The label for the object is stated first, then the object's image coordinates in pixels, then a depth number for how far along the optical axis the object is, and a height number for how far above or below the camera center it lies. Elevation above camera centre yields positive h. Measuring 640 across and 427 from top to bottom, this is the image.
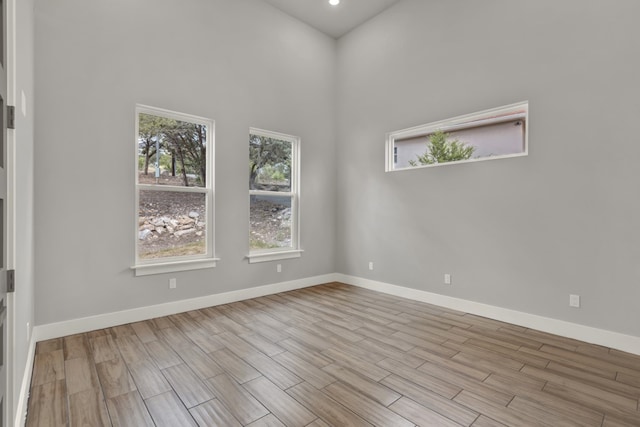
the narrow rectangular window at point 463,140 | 3.39 +0.89
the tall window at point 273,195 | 4.41 +0.24
